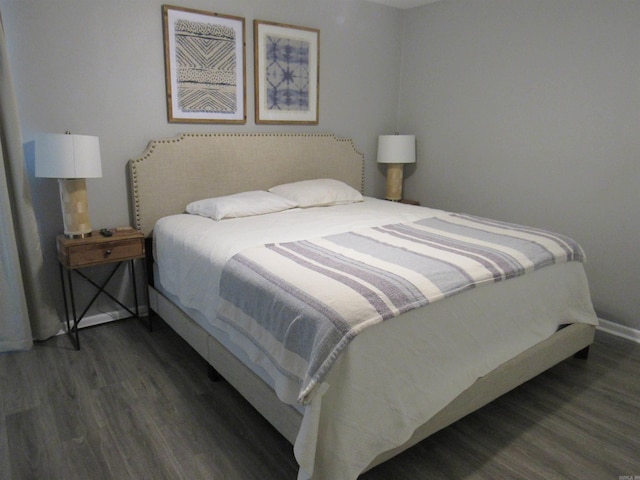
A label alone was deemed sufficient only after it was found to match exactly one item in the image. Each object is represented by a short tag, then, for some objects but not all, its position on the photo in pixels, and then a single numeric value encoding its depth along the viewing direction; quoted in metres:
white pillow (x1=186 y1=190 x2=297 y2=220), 2.79
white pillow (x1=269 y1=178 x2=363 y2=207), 3.23
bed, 1.44
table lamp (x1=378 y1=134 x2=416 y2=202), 3.90
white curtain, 2.36
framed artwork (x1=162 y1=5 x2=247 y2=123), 2.91
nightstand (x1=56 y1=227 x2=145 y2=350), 2.47
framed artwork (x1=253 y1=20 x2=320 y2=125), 3.30
